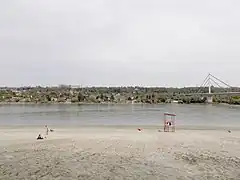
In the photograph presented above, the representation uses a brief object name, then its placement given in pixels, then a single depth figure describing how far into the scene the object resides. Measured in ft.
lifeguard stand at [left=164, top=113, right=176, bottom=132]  96.69
